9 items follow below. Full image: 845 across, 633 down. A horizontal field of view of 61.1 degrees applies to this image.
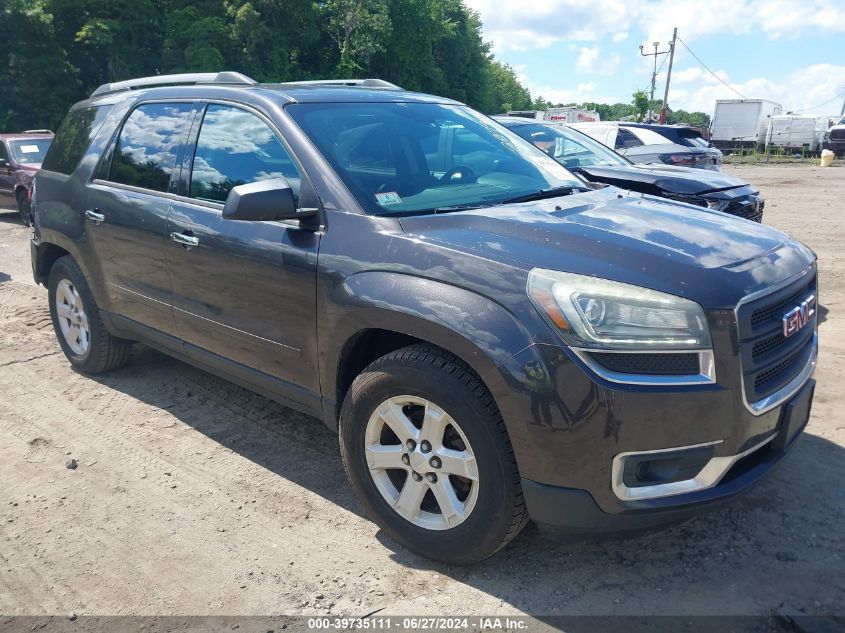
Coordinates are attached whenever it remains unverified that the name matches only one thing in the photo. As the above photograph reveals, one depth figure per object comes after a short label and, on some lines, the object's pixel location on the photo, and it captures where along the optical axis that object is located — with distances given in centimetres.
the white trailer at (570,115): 3209
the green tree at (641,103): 5533
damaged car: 662
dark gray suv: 239
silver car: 1041
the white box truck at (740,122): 3931
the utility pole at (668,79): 4858
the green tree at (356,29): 4047
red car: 1259
